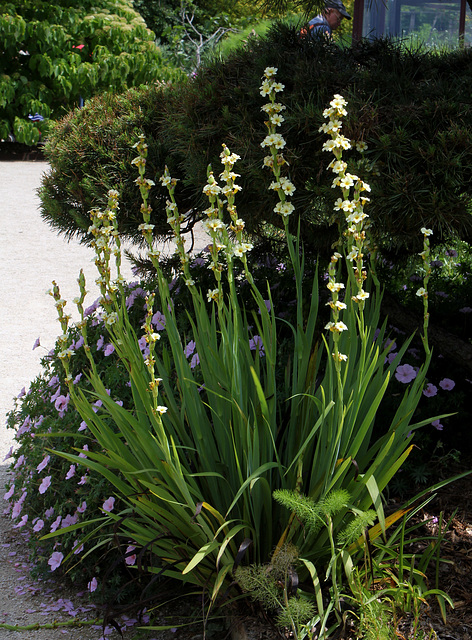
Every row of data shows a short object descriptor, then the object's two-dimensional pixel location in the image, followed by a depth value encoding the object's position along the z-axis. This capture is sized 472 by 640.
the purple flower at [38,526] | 2.39
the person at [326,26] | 2.66
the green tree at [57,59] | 13.01
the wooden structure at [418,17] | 6.94
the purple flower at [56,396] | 2.84
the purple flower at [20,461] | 2.76
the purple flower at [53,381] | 3.08
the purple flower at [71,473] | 2.32
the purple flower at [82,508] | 2.26
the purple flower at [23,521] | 2.48
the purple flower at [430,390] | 2.70
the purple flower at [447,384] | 2.77
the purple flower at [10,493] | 2.72
